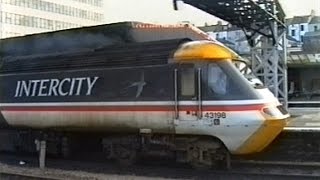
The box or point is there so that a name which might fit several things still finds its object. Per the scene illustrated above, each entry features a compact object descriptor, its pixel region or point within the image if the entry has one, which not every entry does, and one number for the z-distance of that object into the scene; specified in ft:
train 32.42
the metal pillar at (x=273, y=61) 70.54
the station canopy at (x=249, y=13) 61.52
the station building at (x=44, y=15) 226.99
